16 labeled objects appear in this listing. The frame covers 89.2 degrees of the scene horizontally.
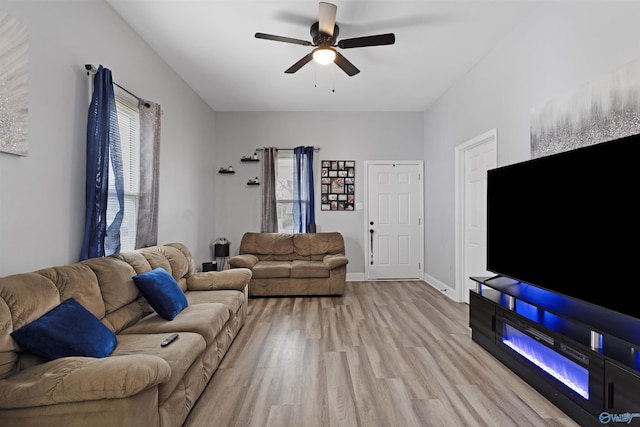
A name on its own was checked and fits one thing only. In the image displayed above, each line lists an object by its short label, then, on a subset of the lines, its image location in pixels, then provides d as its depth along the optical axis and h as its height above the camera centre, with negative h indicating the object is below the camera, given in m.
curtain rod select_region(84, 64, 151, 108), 2.44 +1.11
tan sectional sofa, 1.35 -0.74
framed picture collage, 5.81 +0.54
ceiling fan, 2.68 +1.55
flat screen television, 1.69 -0.04
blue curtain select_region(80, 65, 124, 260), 2.41 +0.37
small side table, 4.92 -0.78
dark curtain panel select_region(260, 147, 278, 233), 5.61 +0.39
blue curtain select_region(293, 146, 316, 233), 5.64 +0.44
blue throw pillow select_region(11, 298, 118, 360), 1.53 -0.61
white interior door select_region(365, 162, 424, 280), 5.85 -0.07
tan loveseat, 4.79 -0.89
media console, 1.60 -0.80
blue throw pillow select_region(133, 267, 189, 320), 2.45 -0.61
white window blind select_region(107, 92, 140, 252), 3.04 +0.48
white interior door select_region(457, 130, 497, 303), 3.80 +0.17
